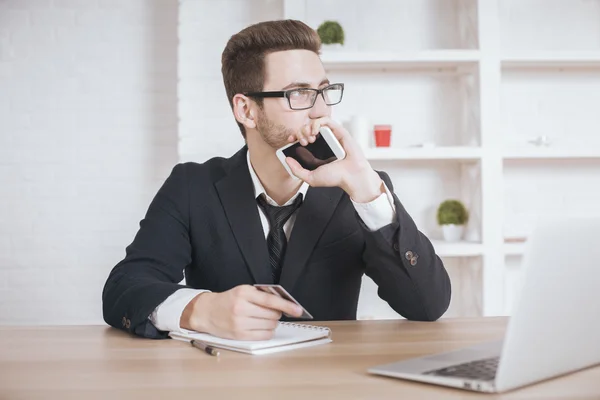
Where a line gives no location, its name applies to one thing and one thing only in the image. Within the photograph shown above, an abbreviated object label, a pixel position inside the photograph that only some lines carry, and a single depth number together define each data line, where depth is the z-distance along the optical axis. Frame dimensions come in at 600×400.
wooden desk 0.92
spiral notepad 1.18
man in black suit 1.58
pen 1.16
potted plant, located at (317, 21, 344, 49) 3.22
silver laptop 0.84
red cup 3.22
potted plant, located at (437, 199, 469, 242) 3.29
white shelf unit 3.40
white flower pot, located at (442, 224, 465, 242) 3.29
